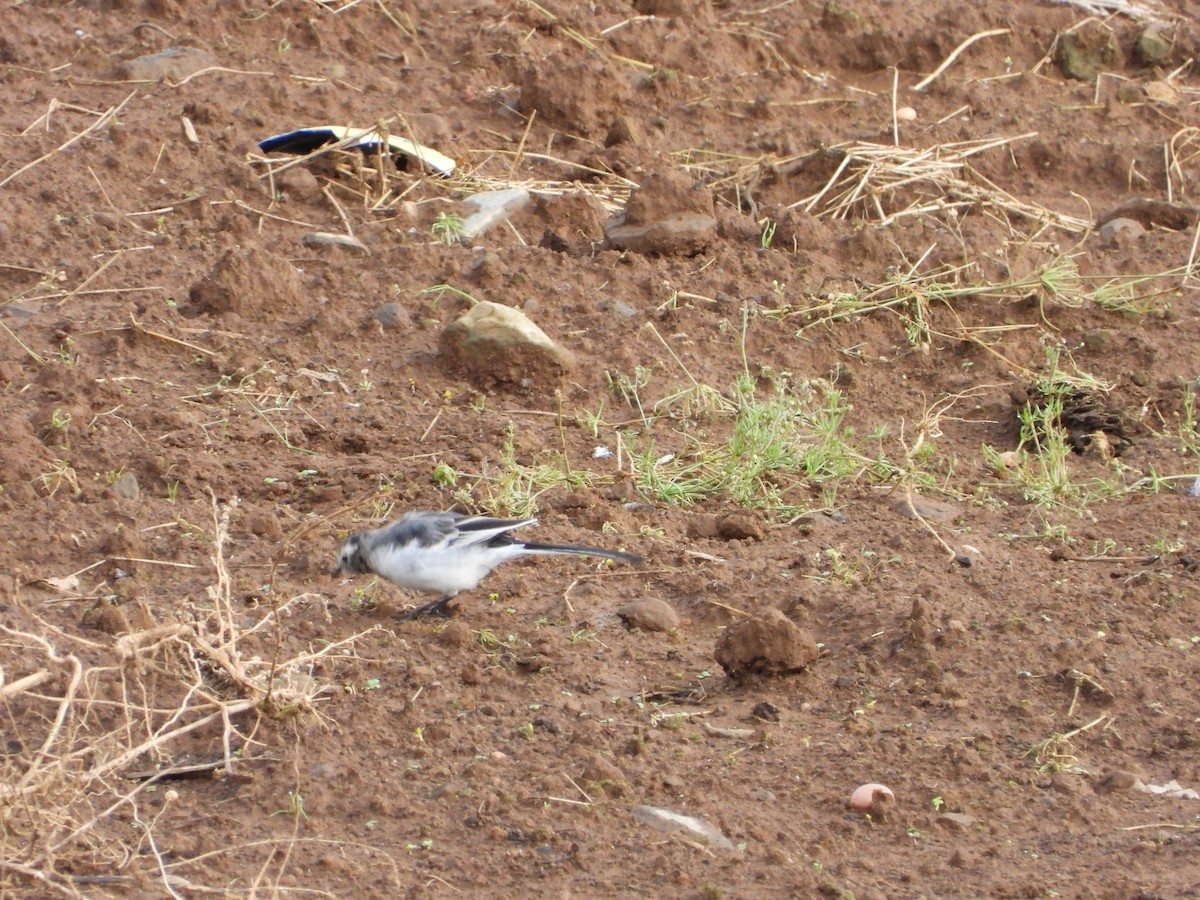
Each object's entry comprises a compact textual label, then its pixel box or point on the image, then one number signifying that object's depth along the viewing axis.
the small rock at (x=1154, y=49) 20.73
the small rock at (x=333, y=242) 15.20
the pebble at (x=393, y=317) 13.98
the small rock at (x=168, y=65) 17.72
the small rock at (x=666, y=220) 15.27
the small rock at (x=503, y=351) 13.25
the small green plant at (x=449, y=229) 15.52
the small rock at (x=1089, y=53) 20.87
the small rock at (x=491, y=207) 15.73
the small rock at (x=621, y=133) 17.77
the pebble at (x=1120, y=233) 16.34
